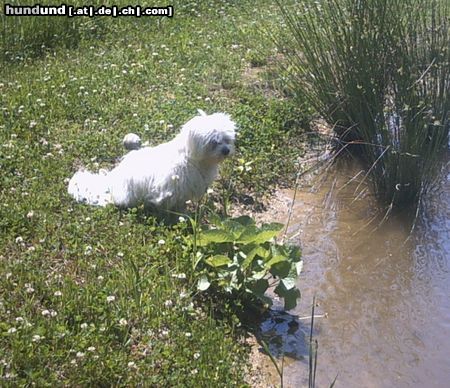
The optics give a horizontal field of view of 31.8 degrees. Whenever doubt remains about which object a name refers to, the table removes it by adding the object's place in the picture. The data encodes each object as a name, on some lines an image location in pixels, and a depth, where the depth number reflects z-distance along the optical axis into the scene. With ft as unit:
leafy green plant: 16.16
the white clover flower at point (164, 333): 14.61
